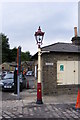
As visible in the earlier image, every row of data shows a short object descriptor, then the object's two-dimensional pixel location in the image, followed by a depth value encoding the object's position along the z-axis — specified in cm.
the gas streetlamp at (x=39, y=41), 504
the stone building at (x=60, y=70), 676
